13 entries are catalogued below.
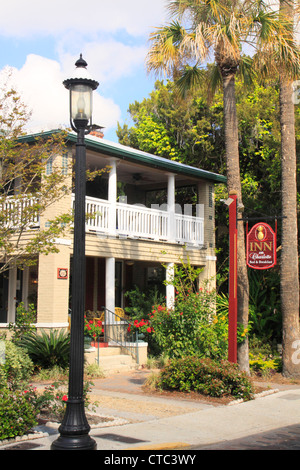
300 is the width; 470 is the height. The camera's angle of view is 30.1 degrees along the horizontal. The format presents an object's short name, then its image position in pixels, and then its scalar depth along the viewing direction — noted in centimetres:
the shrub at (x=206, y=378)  1112
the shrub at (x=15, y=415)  735
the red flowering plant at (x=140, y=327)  1543
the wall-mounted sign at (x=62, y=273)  1441
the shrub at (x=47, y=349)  1316
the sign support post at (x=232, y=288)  1202
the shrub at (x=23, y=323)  1388
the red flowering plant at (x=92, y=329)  1458
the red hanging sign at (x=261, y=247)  1395
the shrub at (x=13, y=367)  895
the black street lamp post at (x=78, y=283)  573
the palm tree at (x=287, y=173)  1388
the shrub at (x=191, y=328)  1256
